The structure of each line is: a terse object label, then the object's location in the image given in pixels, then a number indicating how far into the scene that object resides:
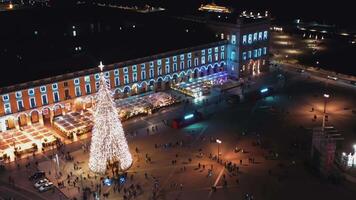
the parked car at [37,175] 64.62
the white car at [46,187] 61.65
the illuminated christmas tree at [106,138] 59.59
